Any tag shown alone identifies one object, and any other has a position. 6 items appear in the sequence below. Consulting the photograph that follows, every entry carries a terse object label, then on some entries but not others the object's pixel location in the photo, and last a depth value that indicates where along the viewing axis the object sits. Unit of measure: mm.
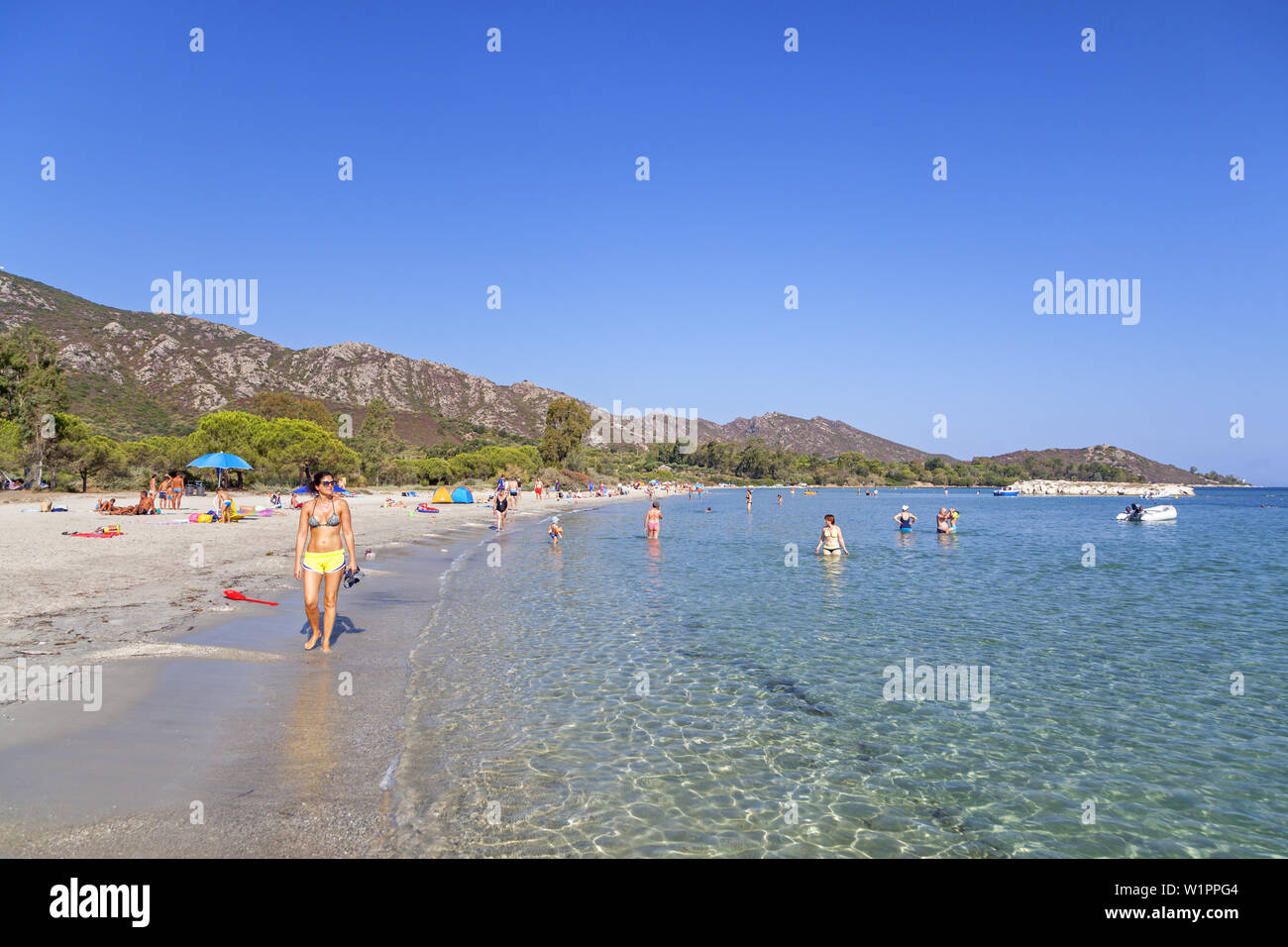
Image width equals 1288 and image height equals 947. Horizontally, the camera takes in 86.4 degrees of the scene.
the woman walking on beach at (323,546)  10172
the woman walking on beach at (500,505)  34031
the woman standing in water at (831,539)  26108
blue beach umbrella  33938
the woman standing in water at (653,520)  31683
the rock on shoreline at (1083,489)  186625
